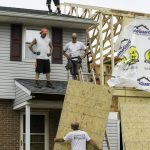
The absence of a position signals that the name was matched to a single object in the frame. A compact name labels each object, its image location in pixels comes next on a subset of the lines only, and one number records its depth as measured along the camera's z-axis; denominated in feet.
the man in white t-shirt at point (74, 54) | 47.50
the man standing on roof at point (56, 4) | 58.95
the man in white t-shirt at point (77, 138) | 37.29
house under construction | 43.93
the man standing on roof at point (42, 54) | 47.47
